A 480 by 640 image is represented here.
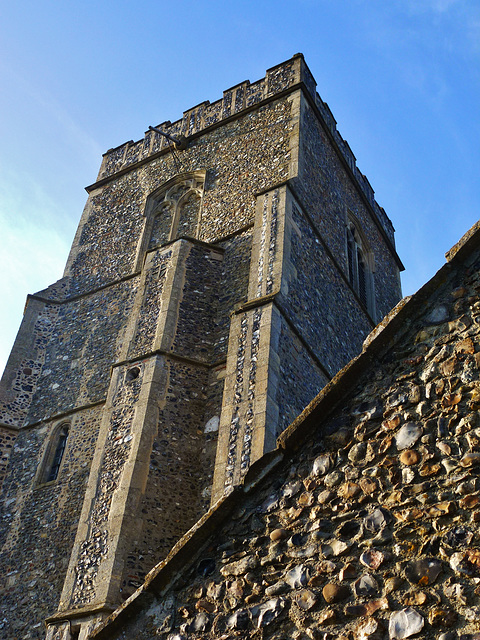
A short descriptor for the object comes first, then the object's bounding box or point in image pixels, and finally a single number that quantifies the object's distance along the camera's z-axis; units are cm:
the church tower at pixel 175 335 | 902
